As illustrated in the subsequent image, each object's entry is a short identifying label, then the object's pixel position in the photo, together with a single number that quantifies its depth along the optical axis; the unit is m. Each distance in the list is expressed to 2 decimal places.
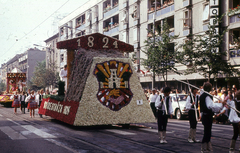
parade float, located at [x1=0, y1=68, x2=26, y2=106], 34.81
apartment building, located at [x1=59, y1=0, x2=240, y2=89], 26.33
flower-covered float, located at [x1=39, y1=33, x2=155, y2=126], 12.75
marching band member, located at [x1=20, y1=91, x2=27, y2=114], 24.02
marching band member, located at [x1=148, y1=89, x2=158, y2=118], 19.07
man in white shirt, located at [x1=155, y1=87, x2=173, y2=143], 9.60
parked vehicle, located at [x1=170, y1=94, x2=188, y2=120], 19.88
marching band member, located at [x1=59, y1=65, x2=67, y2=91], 16.69
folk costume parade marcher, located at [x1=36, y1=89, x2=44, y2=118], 25.42
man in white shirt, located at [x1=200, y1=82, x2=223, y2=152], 7.74
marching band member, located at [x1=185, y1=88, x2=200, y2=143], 9.82
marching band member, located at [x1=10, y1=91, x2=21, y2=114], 23.19
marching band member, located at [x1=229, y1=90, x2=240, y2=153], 7.74
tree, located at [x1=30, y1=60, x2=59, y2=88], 58.03
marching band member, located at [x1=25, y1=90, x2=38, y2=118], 19.21
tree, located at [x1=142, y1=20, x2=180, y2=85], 25.44
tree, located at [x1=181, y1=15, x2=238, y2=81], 21.99
